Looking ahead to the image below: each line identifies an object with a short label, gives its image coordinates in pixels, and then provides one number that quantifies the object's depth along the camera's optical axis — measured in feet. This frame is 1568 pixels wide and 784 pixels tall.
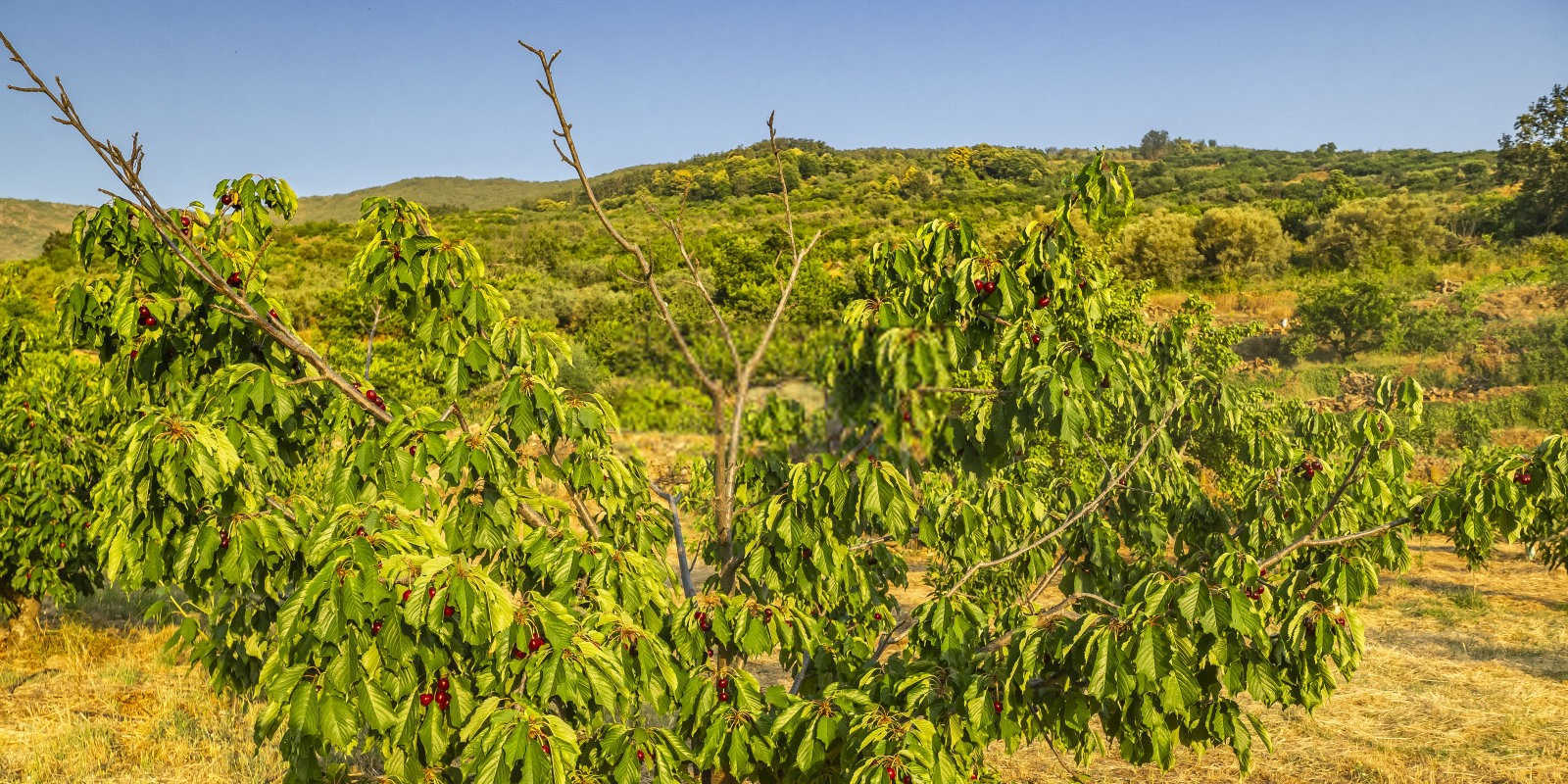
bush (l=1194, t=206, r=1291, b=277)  124.98
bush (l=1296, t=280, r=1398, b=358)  91.81
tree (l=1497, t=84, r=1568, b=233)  128.98
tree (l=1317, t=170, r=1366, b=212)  146.10
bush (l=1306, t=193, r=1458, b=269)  122.42
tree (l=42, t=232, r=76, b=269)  126.93
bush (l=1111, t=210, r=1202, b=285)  123.65
